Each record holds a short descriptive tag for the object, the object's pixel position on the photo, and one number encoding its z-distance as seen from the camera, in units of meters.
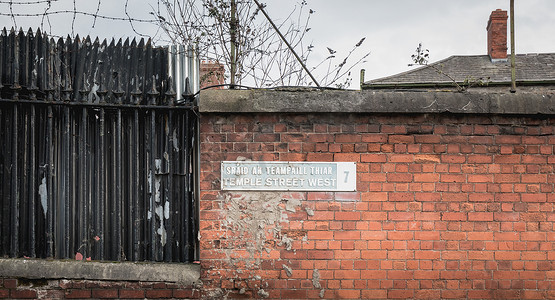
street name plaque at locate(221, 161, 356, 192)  3.79
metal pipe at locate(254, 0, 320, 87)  4.15
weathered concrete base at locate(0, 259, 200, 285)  3.80
